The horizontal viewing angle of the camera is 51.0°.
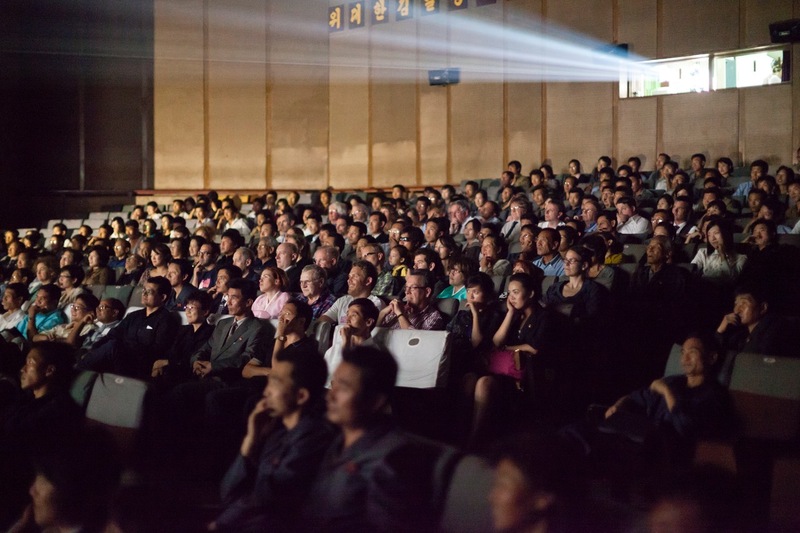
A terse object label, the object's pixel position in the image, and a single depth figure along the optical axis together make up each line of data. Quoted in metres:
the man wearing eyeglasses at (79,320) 3.89
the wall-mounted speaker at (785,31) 6.99
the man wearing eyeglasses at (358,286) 3.70
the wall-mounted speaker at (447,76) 9.20
